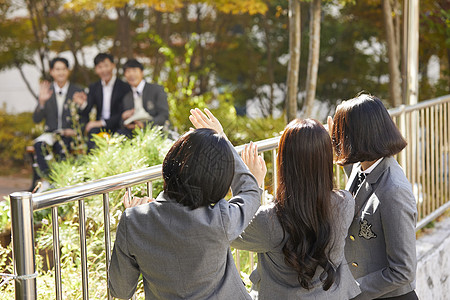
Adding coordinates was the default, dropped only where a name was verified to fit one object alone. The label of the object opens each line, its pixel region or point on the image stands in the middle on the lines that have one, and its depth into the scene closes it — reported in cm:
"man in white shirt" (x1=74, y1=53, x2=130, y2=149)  731
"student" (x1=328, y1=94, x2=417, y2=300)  229
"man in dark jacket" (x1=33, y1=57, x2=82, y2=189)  763
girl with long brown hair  208
